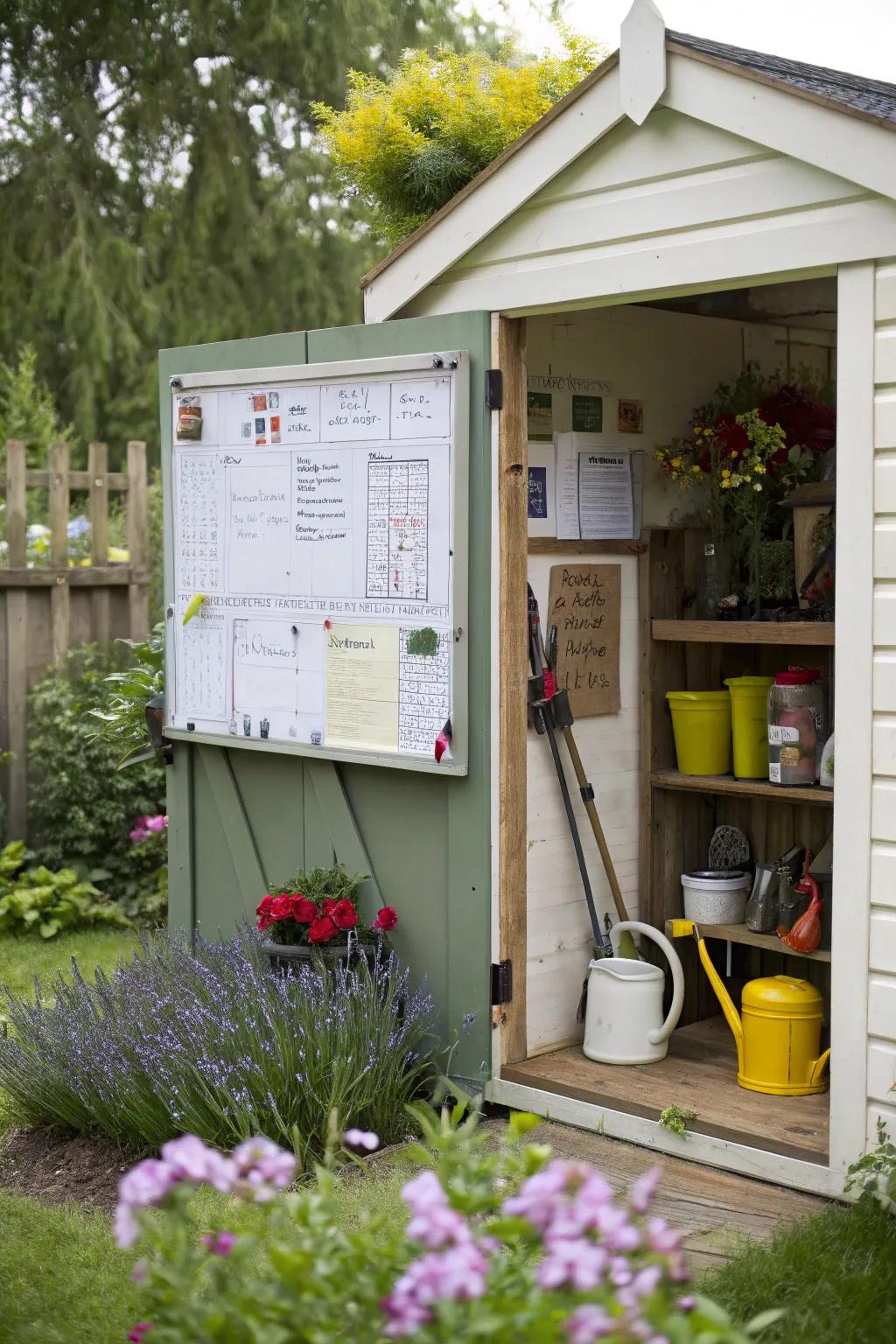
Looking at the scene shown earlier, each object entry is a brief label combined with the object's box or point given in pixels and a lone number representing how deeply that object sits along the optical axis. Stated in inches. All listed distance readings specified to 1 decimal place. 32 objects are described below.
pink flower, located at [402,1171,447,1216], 75.0
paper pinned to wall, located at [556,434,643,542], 190.5
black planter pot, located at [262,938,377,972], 179.8
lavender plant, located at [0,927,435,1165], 163.6
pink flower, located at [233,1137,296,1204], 79.2
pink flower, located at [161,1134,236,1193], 77.1
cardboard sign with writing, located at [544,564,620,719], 191.6
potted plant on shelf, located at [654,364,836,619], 187.9
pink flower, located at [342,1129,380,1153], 87.9
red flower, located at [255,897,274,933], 181.3
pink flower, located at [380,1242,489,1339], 71.7
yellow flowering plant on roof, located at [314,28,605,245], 203.0
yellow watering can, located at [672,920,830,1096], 171.3
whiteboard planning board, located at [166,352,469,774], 175.6
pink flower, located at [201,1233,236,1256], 80.3
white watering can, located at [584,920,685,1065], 181.6
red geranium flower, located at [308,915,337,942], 178.2
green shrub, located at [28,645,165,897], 291.4
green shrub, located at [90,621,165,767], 241.8
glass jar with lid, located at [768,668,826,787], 179.0
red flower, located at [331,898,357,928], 179.8
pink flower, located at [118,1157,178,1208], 78.0
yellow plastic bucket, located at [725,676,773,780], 188.7
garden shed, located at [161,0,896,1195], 142.8
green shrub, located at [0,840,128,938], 278.2
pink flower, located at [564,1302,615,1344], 69.4
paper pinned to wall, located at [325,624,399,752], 181.9
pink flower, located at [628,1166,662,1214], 75.4
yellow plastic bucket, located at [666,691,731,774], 195.5
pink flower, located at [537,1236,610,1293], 71.1
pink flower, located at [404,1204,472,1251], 74.4
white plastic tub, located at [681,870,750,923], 191.6
